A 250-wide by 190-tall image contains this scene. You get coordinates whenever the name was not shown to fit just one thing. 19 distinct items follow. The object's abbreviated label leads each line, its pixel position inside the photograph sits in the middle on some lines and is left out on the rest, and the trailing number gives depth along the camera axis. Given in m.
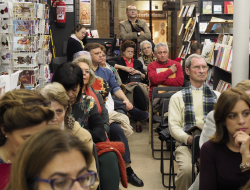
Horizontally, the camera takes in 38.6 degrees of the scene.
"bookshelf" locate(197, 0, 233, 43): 9.09
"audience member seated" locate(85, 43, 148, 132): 4.60
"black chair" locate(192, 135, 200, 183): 2.66
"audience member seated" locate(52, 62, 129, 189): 2.66
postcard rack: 4.02
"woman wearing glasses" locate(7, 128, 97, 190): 0.93
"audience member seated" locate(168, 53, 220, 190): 3.22
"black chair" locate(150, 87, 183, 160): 4.53
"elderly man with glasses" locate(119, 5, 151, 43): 7.65
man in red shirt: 5.22
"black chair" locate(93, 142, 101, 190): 2.41
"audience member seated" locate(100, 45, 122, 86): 5.02
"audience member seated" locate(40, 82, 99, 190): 2.18
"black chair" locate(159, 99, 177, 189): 3.53
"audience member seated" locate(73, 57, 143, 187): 3.27
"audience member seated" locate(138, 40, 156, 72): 6.73
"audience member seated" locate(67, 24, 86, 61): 7.30
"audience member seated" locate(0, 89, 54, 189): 1.55
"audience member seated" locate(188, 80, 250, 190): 2.53
